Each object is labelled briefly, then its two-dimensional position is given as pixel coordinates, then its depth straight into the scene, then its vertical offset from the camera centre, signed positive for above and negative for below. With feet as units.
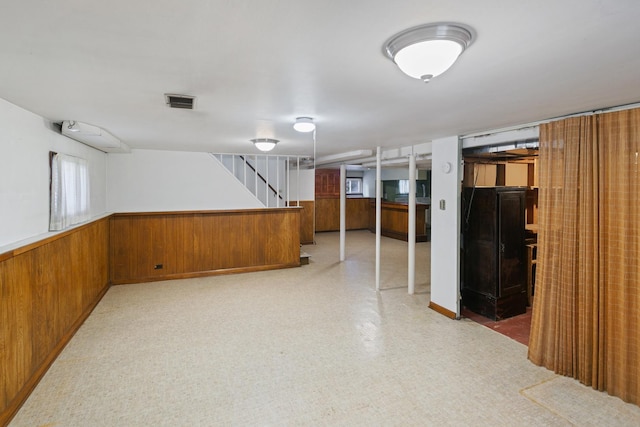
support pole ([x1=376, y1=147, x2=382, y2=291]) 14.88 -0.08
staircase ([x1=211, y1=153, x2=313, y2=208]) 19.42 +2.25
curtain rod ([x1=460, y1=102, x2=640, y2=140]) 7.33 +2.40
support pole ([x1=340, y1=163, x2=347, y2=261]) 21.39 -0.18
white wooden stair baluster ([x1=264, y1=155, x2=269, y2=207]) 19.56 +1.64
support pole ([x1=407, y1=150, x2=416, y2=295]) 14.06 -0.58
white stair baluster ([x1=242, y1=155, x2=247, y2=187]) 19.84 +2.22
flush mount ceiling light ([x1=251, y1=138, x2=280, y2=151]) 13.37 +2.72
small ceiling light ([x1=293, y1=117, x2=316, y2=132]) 9.25 +2.45
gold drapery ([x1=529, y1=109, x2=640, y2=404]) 7.16 -1.14
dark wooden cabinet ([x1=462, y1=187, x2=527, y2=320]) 11.72 -1.68
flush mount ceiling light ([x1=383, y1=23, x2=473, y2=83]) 3.99 +2.12
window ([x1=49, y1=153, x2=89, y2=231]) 9.56 +0.48
